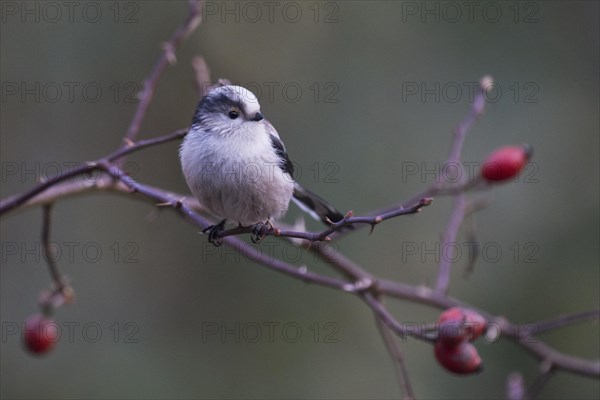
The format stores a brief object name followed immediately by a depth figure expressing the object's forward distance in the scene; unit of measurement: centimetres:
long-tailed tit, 670
